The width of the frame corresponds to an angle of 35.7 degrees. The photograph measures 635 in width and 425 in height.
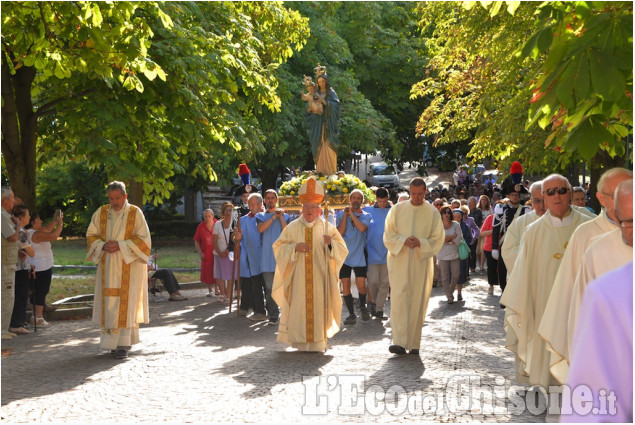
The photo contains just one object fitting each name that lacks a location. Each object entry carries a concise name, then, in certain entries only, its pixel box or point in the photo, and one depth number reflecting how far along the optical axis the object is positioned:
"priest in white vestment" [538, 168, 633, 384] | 6.13
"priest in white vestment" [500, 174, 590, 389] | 8.25
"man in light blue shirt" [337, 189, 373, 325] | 14.85
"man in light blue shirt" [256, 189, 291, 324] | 14.59
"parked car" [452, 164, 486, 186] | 51.25
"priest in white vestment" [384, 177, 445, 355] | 11.05
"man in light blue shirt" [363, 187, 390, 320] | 14.83
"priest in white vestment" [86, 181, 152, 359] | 11.27
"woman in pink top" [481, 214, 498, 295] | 17.26
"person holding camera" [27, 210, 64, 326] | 13.99
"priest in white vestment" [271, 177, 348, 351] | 11.35
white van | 52.75
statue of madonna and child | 21.84
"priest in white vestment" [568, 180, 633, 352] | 3.51
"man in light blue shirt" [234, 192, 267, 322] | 15.12
